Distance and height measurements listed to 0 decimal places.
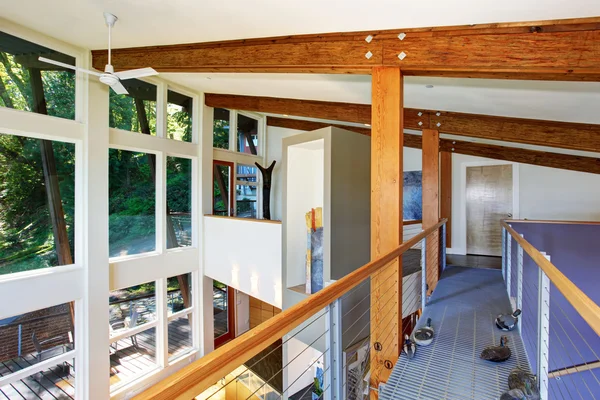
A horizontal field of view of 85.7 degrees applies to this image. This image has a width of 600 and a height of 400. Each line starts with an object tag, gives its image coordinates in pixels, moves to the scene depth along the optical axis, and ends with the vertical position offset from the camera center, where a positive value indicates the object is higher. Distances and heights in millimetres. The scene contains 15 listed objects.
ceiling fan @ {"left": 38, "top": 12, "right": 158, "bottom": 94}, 3250 +1282
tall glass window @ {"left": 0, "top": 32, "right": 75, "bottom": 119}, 4191 +1625
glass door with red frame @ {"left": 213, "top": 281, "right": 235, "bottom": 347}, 7707 -2835
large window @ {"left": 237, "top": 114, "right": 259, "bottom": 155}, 8391 +1659
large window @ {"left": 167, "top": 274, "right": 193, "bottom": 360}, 6562 -2425
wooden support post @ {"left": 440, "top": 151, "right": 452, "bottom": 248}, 7805 +190
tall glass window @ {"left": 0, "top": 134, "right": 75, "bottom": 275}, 4359 -78
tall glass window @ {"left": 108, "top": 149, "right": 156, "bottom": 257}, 5465 -93
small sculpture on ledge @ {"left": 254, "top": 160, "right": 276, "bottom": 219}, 8203 +292
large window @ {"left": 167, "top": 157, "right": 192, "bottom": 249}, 6523 -94
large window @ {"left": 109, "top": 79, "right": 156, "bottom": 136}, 5460 +1596
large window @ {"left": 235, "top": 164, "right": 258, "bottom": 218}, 8213 +161
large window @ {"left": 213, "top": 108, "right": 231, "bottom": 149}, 7547 +1679
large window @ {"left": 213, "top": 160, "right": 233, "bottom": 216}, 7531 +242
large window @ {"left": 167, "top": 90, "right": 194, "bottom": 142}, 6500 +1680
